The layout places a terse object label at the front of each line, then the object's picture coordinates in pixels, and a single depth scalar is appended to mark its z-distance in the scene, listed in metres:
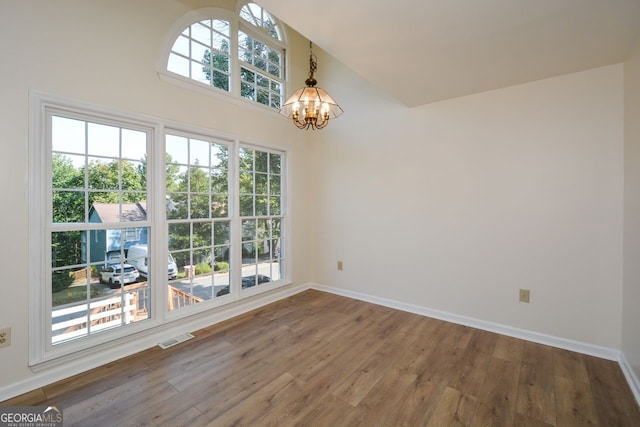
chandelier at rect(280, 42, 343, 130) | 2.22
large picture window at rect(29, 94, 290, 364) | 2.05
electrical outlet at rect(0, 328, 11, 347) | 1.86
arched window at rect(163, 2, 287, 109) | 2.78
